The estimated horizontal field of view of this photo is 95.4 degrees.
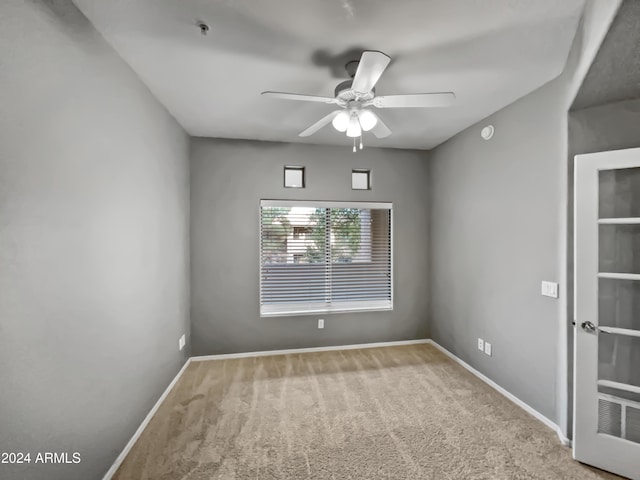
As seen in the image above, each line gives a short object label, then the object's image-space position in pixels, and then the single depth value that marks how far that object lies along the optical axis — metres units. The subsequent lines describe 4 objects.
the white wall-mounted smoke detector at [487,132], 2.92
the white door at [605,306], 1.87
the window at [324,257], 3.79
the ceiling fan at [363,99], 1.62
